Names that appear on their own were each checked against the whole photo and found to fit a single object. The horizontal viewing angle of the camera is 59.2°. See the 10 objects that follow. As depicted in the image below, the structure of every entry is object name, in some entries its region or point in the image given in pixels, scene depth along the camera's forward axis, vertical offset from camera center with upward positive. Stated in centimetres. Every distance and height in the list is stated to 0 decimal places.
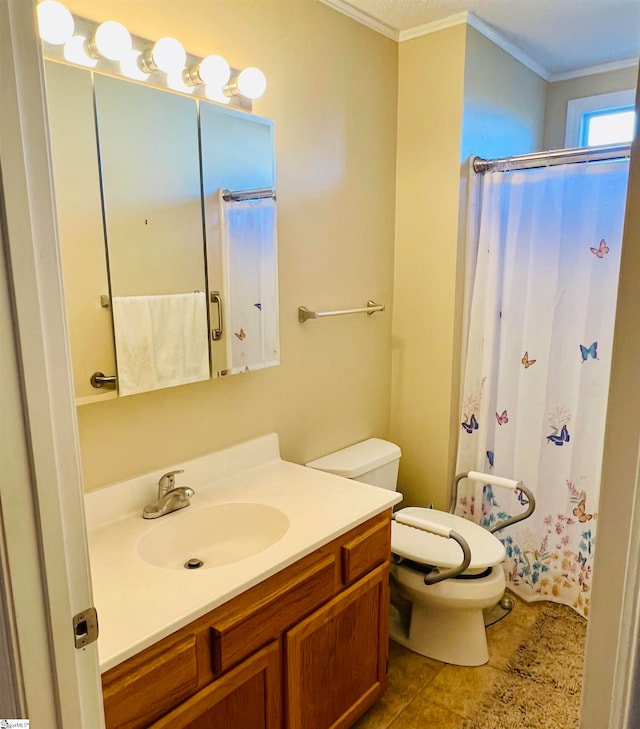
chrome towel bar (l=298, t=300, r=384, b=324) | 211 -21
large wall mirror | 142 +7
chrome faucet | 162 -69
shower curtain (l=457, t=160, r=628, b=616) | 222 -43
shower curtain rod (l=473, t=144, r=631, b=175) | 210 +38
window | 275 +68
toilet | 205 -119
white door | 67 -23
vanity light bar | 132 +52
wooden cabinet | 116 -95
